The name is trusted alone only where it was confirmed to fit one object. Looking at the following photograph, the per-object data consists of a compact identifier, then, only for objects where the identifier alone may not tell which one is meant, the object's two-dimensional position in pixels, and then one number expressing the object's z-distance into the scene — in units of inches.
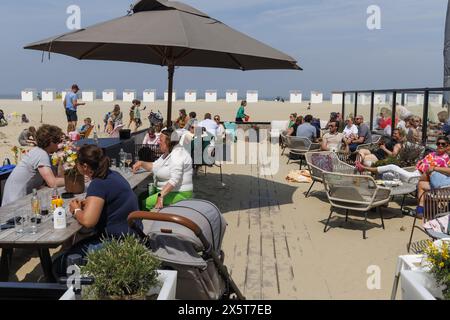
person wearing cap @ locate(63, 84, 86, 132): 460.8
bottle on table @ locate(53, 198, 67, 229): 113.7
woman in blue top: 114.1
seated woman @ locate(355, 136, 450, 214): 211.7
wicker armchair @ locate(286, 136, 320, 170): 367.2
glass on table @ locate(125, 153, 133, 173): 205.4
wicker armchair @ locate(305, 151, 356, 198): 263.9
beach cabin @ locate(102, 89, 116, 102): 1940.2
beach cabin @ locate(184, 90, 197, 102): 1873.8
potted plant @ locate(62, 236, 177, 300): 83.8
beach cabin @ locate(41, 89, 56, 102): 1944.6
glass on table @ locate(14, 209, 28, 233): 112.3
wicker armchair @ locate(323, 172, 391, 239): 199.8
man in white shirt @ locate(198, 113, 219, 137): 410.6
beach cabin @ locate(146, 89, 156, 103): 1863.3
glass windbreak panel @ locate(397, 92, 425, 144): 310.4
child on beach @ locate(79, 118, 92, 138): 414.9
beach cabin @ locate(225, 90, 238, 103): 1807.0
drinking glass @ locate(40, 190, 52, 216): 126.4
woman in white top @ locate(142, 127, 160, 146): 294.7
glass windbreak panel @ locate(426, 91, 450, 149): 281.4
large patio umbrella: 177.5
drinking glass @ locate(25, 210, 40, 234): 111.6
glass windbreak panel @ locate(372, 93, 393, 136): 402.2
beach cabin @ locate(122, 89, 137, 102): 1907.0
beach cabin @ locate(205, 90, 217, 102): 1912.4
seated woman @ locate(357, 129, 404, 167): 280.2
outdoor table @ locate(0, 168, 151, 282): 105.1
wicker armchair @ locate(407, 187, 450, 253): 177.0
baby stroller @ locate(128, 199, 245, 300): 101.0
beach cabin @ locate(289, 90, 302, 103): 1866.4
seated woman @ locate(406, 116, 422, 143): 306.4
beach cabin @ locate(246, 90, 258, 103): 1794.7
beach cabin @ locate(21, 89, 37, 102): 1925.4
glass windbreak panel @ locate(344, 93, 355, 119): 576.4
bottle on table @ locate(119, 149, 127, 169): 202.4
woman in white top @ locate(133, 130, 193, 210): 167.9
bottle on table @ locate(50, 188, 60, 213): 123.0
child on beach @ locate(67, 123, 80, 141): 317.7
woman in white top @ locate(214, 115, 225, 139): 414.2
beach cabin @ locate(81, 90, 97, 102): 1943.9
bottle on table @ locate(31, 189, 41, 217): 121.7
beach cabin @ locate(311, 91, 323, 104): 1808.6
